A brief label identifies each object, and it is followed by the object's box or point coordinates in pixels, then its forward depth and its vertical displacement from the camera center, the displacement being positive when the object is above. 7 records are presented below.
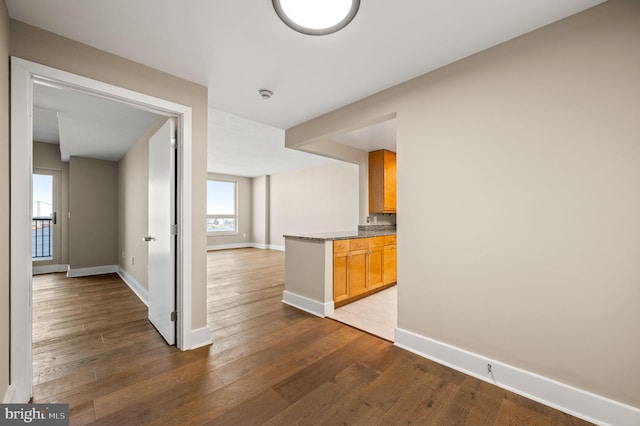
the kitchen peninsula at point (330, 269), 3.14 -0.71
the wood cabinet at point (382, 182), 4.68 +0.58
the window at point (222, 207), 8.74 +0.22
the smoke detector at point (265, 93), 2.49 +1.14
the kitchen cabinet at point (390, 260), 4.11 -0.73
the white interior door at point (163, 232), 2.33 -0.18
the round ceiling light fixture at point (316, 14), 1.44 +1.13
